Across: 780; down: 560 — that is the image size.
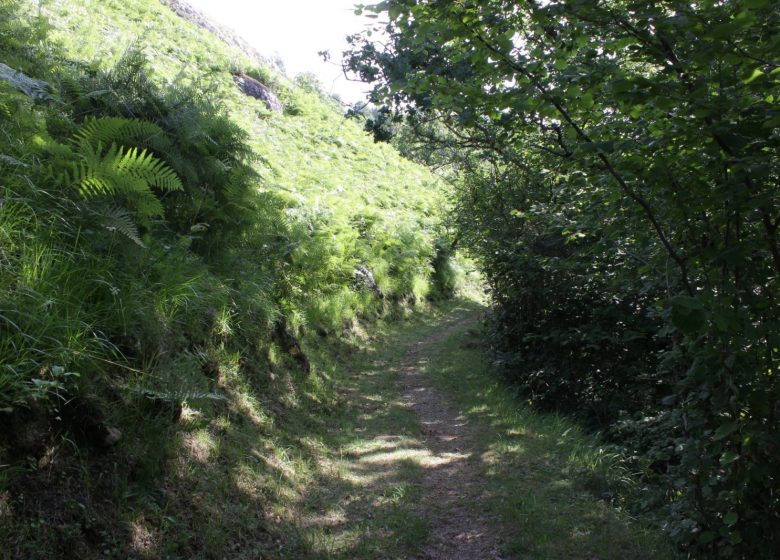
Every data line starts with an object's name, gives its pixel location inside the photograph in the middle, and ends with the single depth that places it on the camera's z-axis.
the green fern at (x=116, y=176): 4.67
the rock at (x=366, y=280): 13.73
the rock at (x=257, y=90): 20.81
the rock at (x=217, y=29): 25.98
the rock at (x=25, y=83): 5.21
